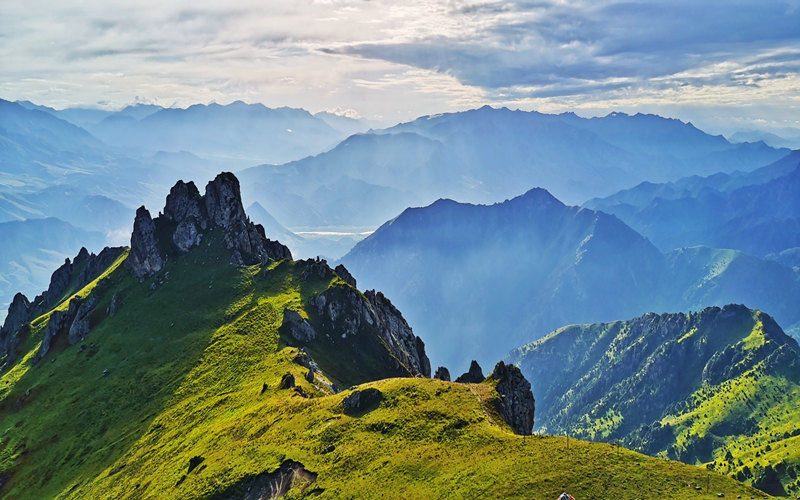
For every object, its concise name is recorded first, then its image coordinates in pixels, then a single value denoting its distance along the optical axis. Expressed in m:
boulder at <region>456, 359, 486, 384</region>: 130.88
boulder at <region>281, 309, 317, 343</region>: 135.12
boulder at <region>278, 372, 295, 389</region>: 103.11
